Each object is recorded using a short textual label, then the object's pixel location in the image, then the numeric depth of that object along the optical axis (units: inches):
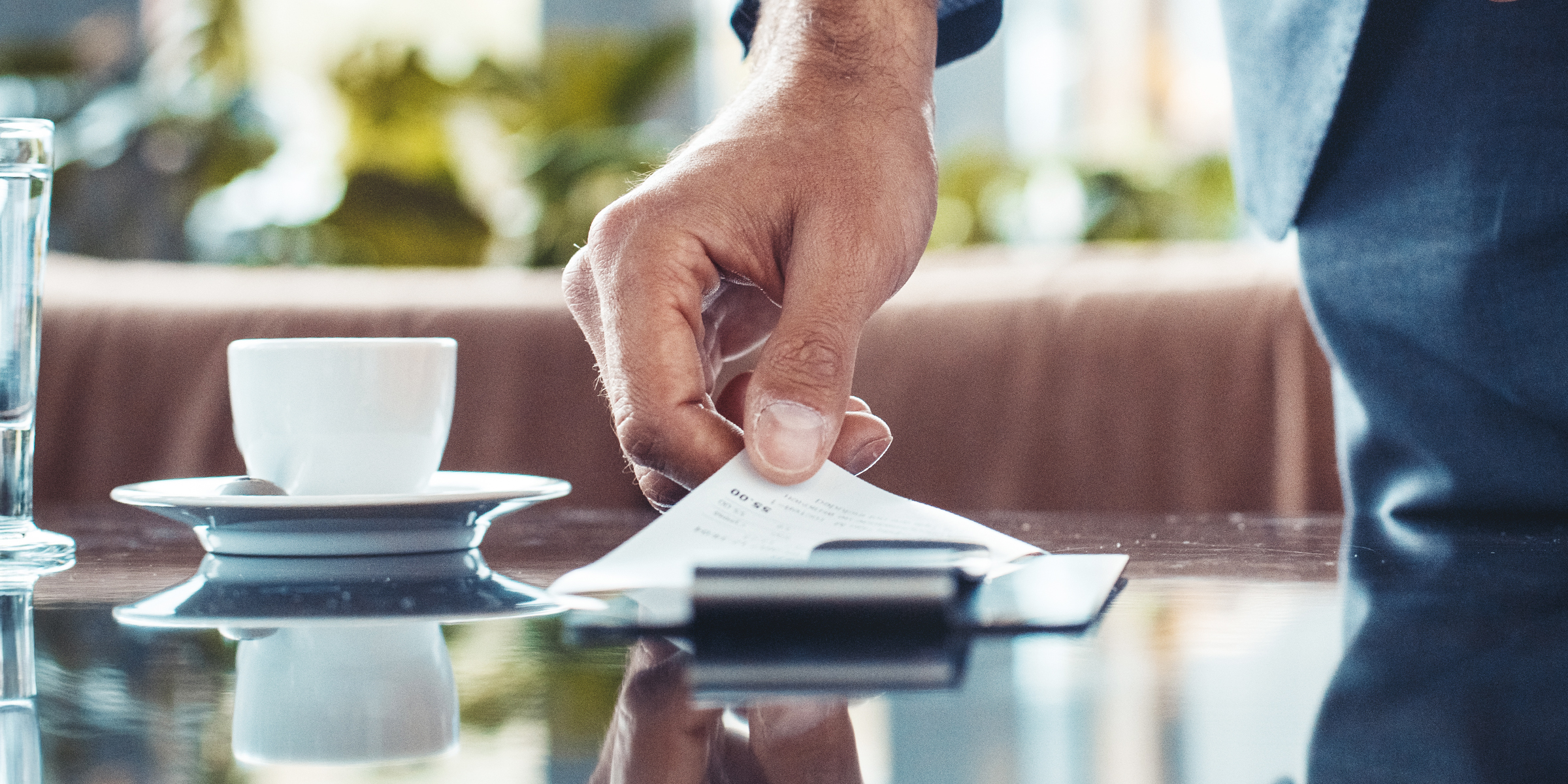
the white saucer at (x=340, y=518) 32.9
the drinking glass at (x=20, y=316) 34.0
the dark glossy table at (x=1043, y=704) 21.5
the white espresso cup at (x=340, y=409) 34.8
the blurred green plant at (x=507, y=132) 122.4
